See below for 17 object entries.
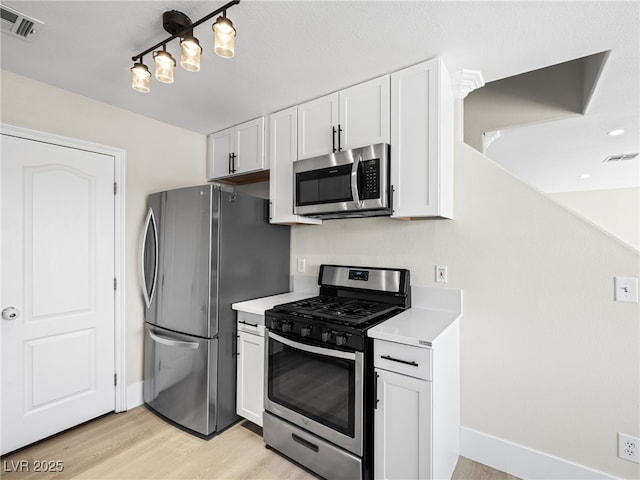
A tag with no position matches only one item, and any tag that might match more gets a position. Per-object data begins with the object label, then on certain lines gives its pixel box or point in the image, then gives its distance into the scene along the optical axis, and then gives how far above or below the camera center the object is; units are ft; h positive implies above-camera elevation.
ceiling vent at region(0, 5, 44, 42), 5.11 +3.59
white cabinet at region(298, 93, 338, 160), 7.49 +2.71
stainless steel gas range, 5.61 -2.71
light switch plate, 5.44 -0.87
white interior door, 6.88 -1.21
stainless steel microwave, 6.66 +1.22
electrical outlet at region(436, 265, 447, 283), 7.16 -0.79
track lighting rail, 4.78 +3.39
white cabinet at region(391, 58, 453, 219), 6.23 +1.97
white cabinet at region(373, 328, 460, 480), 5.02 -2.84
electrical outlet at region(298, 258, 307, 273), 9.52 -0.81
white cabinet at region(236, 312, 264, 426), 7.45 -3.22
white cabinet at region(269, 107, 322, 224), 8.26 +1.99
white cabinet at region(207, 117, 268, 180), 9.10 +2.67
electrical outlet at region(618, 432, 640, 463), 5.37 -3.55
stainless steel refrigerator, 7.50 -1.31
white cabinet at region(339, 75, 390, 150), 6.79 +2.74
